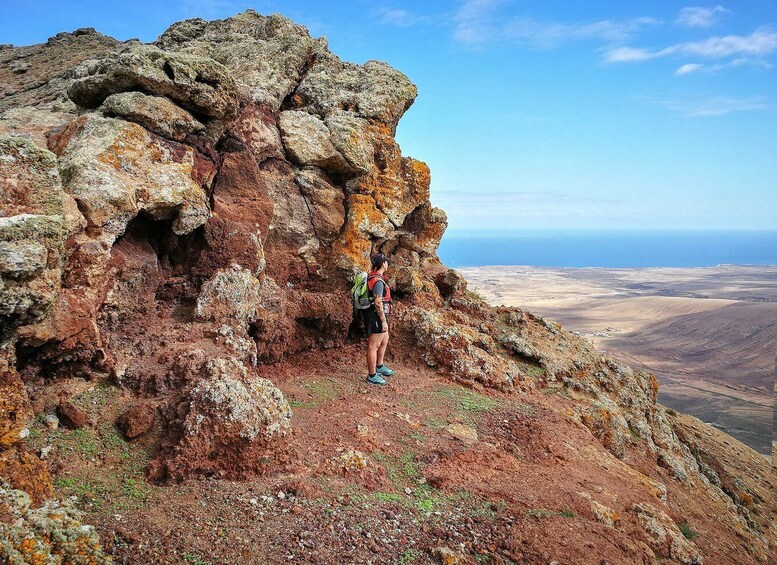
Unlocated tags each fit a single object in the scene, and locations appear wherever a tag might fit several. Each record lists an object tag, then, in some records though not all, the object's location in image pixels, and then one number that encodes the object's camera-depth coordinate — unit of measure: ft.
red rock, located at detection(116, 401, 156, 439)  23.03
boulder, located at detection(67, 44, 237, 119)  32.68
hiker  37.60
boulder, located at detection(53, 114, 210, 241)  27.30
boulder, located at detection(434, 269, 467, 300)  58.03
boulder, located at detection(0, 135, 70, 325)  19.20
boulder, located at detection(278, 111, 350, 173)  43.75
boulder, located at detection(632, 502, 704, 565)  27.78
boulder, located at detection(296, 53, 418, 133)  48.85
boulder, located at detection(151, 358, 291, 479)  22.21
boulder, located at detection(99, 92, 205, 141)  31.63
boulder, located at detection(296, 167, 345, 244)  43.86
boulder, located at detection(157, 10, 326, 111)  45.57
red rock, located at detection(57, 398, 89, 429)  22.41
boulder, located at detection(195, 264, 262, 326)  33.37
